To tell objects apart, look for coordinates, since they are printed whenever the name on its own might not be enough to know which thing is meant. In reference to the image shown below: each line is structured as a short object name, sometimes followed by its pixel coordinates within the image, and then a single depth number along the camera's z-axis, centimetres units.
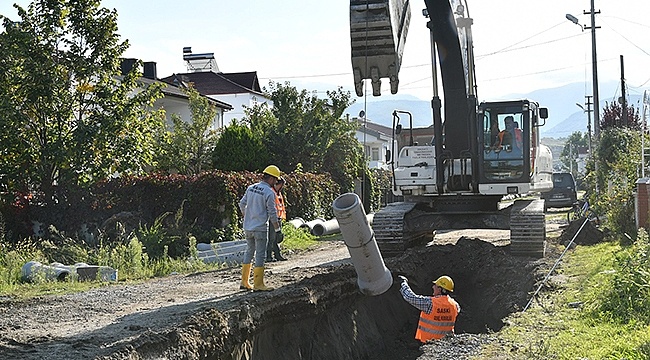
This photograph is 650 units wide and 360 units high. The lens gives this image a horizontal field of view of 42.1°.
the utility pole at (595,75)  4166
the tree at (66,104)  1727
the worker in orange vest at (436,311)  1106
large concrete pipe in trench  944
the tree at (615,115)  4297
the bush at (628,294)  929
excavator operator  1600
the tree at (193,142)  2827
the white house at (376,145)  6938
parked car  3581
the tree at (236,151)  2791
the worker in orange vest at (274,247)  1785
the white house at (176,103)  3504
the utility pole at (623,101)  4154
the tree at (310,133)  3111
